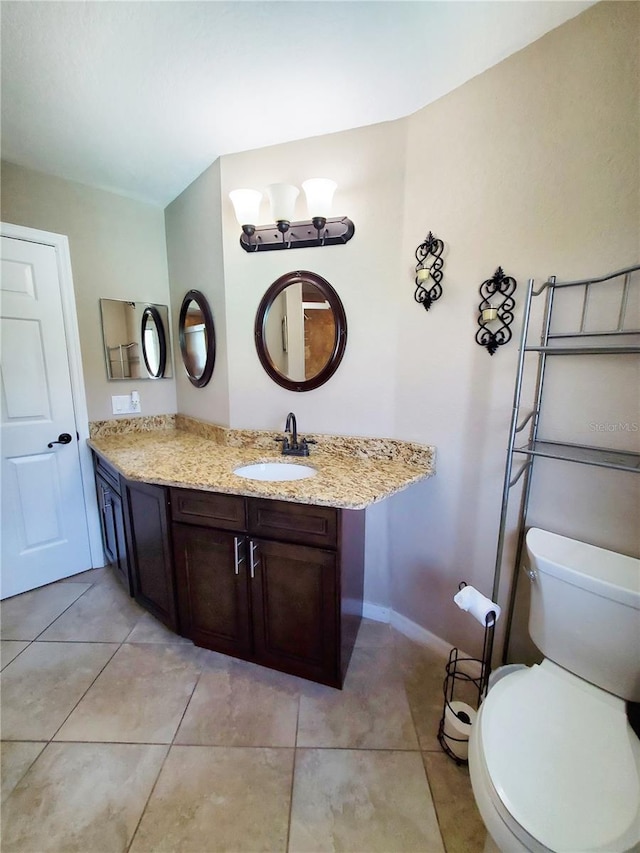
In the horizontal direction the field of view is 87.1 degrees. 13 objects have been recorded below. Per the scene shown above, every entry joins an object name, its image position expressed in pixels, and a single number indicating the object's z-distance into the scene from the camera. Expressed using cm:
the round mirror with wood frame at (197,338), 208
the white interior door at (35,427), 191
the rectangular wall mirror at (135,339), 227
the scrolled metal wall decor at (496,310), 127
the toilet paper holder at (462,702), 120
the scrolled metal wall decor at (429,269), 144
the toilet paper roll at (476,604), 116
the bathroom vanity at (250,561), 133
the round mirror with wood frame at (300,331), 170
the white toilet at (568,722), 71
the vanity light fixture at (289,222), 152
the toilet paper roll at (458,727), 119
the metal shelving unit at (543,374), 102
